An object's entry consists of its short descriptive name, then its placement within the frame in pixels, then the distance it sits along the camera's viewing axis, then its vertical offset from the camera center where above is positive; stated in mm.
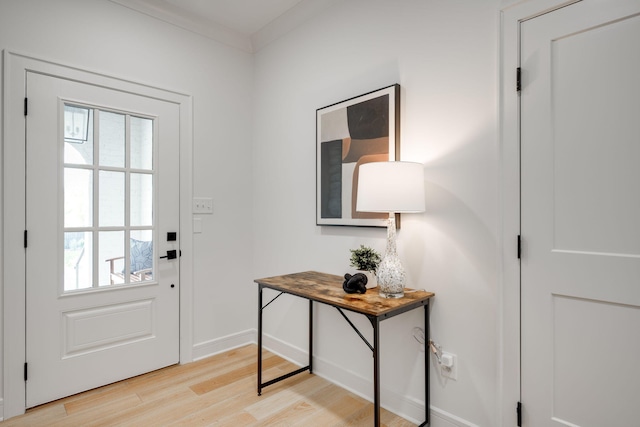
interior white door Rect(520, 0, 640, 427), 1326 -6
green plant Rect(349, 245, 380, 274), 1974 -261
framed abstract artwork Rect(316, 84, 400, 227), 2049 +424
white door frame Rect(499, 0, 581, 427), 1579 +25
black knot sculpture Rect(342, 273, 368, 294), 1876 -382
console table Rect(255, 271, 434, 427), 1590 -433
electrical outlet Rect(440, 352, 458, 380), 1797 -780
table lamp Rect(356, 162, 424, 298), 1695 +92
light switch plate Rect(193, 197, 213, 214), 2797 +63
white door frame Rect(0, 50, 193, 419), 2021 -75
